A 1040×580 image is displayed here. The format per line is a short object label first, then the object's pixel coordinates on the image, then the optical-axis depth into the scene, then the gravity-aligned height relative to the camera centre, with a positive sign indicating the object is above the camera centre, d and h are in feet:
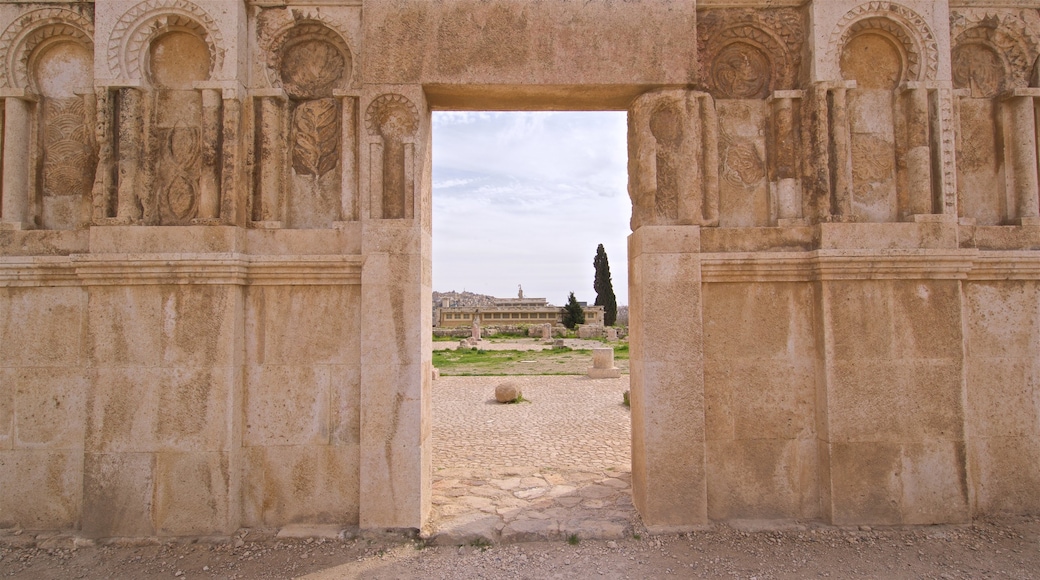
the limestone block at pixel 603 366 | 45.96 -4.70
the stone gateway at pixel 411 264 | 13.96 +1.27
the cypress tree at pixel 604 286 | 121.19 +5.81
